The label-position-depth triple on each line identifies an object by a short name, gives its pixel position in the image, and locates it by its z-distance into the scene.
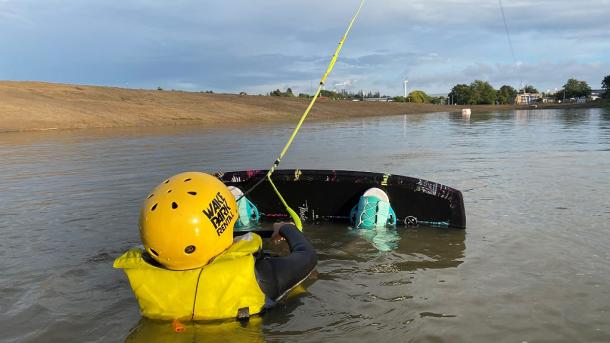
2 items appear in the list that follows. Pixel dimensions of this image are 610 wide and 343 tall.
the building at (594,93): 152.98
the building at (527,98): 168.00
